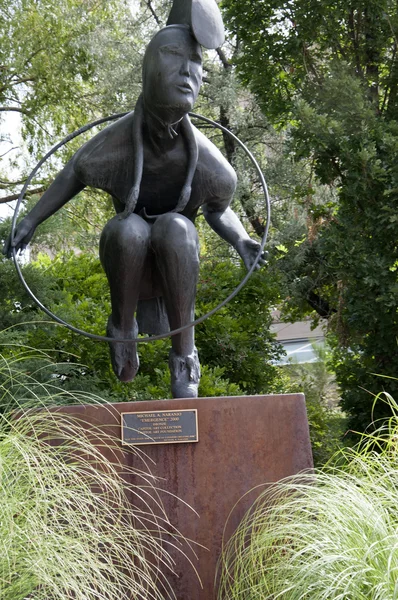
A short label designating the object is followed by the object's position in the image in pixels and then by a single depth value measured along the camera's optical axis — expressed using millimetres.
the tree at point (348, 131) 7449
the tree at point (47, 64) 11883
